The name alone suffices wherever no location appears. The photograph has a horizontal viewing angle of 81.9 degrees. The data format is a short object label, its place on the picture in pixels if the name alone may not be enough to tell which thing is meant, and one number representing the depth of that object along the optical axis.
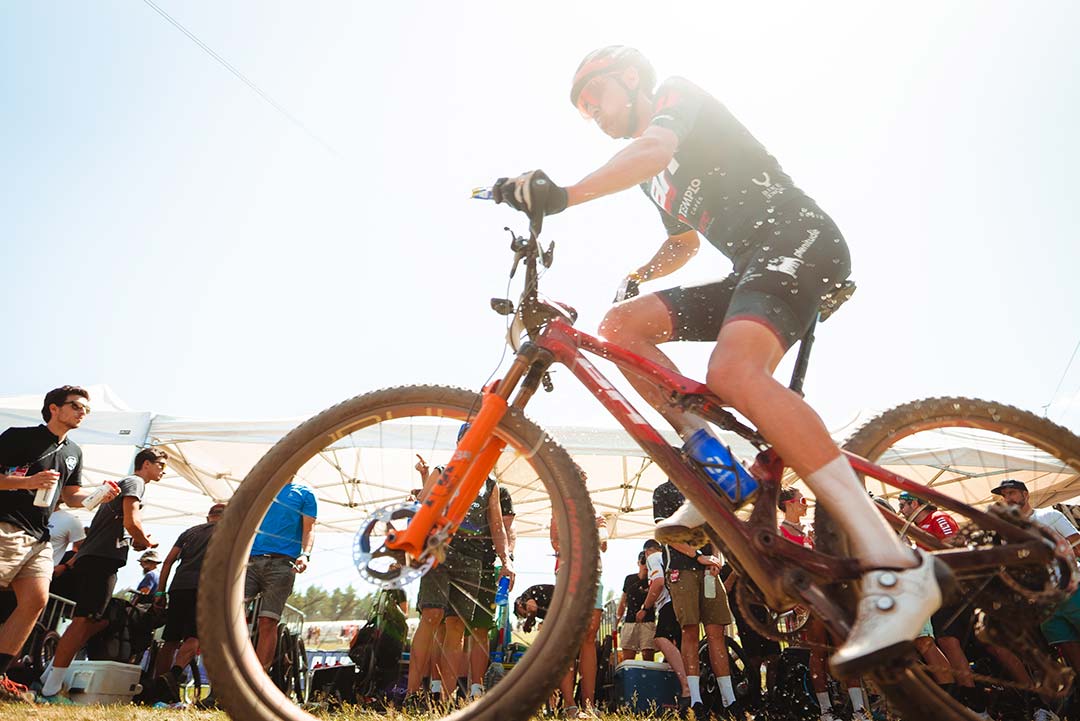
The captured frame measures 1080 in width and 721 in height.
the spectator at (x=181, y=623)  6.29
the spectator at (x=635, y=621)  6.98
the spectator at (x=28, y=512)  4.77
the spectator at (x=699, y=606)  5.49
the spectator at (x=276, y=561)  2.52
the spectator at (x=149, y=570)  8.60
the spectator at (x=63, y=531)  6.57
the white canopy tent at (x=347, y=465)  8.42
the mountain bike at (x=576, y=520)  1.86
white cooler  5.49
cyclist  1.74
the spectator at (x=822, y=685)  5.37
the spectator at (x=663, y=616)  6.02
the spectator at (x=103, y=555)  5.90
